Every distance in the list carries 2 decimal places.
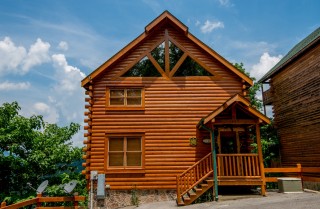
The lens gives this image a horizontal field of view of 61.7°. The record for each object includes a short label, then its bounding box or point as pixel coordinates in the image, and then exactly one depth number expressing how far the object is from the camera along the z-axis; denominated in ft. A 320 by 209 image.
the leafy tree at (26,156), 57.06
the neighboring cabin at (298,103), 62.49
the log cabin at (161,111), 44.78
